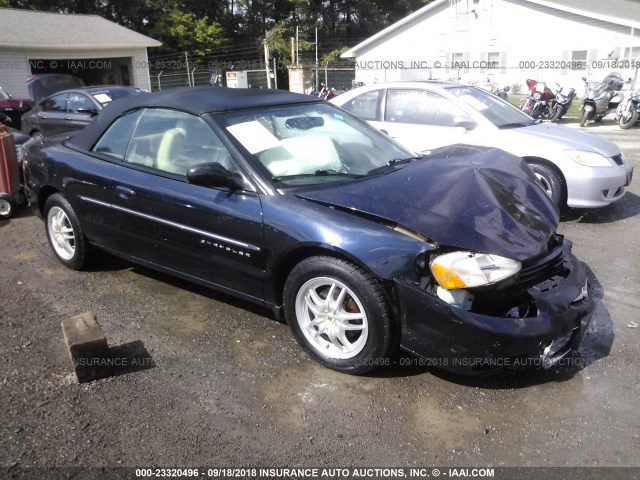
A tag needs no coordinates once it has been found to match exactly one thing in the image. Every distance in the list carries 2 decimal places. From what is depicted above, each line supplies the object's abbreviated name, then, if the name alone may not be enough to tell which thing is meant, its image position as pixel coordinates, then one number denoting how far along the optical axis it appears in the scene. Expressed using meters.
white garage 22.25
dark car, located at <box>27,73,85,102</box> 16.84
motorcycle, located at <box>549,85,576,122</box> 14.98
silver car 5.89
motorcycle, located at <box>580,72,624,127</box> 14.49
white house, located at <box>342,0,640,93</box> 25.34
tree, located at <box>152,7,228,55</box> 35.19
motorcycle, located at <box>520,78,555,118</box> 15.19
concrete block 3.15
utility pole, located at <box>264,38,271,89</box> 25.16
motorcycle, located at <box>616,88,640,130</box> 13.84
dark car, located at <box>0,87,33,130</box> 14.56
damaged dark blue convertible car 2.85
